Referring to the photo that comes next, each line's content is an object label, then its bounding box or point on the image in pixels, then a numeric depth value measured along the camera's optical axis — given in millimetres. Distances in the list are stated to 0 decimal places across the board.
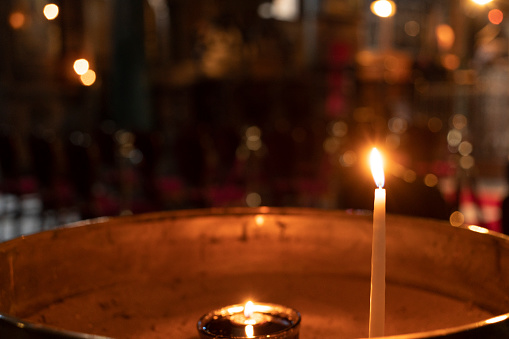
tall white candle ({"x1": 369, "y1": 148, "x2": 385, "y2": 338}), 769
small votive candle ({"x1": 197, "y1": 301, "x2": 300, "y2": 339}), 810
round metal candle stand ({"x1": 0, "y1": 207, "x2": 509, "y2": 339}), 911
